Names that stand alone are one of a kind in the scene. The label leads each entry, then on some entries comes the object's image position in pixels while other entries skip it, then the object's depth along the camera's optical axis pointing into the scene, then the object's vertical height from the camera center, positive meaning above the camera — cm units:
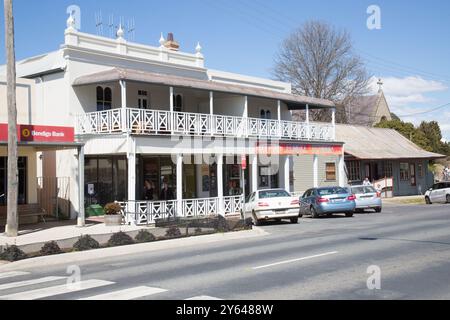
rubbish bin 2486 -118
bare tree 5972 +1145
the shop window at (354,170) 4097 +53
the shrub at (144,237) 1641 -159
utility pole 1802 +199
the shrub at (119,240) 1569 -159
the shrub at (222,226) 1877 -151
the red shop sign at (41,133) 1952 +188
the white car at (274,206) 2222 -105
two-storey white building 2295 +260
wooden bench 2205 -108
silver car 2739 -102
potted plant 2164 -120
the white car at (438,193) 3375 -110
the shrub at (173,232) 1730 -157
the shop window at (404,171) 4525 +36
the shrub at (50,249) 1404 -160
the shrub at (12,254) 1325 -161
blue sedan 2491 -106
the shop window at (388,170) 4366 +50
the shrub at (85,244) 1475 -158
